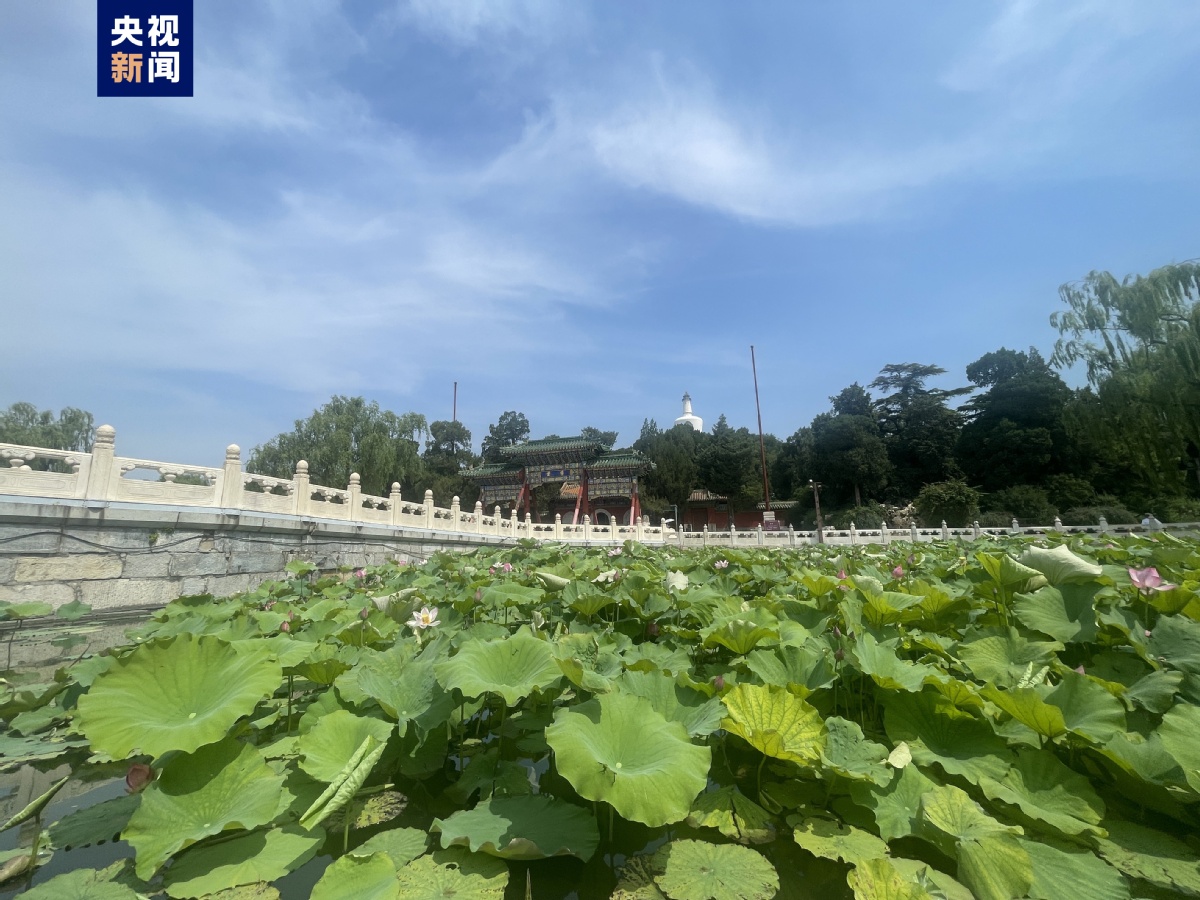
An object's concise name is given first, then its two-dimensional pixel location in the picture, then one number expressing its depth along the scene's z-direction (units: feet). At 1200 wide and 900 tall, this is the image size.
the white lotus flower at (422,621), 6.05
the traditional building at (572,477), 85.46
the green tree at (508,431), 133.90
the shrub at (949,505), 75.41
